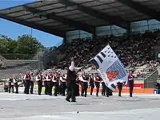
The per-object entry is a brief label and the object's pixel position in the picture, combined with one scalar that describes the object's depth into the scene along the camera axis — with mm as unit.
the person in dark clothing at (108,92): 30053
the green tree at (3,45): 107275
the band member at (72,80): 22375
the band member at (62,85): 32250
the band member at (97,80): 33675
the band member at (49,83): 33125
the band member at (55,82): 32094
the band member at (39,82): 33938
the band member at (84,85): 31217
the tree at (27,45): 108344
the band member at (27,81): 35250
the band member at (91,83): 34312
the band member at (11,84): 41281
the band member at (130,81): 31141
